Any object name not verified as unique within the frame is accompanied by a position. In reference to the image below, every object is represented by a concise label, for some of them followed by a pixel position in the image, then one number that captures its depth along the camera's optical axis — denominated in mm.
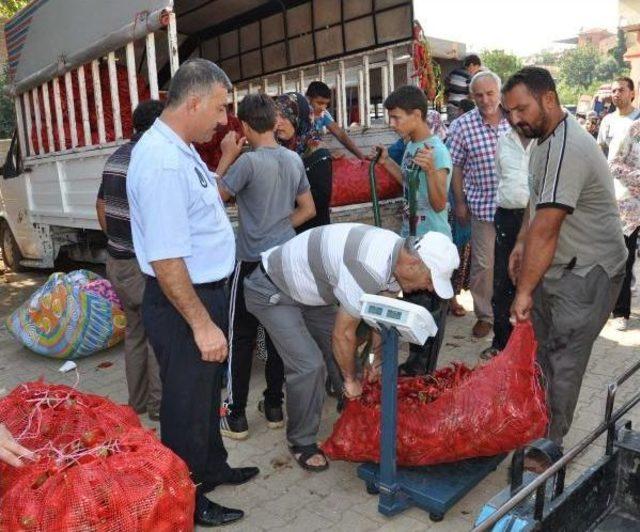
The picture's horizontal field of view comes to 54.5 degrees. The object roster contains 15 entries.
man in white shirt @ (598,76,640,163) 5094
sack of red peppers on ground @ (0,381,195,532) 1979
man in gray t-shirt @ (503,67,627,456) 2531
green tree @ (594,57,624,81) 79250
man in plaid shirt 4488
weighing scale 2322
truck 5098
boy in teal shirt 3578
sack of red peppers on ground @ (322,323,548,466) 2566
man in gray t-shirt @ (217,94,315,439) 3242
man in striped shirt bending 2502
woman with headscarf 3750
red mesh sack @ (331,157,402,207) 4617
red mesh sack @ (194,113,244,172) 4699
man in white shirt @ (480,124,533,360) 4059
